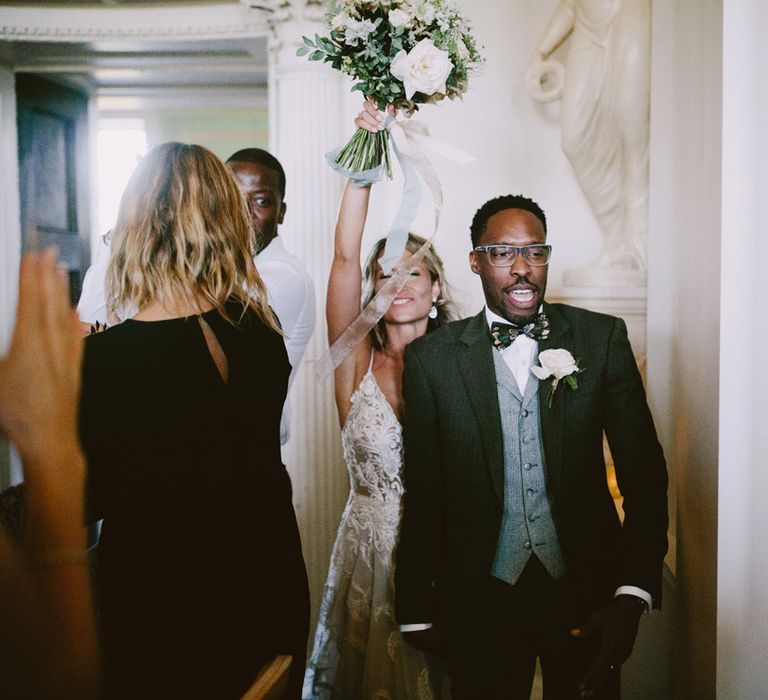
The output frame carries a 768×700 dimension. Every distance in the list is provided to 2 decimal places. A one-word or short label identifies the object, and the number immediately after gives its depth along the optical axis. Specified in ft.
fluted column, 9.55
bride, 5.96
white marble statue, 8.41
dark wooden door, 9.25
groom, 5.10
